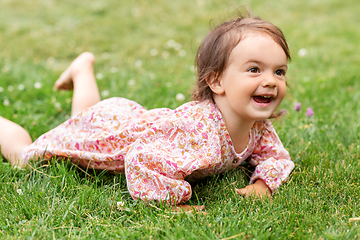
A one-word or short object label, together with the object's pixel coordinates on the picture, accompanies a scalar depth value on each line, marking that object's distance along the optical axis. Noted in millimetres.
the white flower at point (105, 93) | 3964
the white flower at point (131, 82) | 4293
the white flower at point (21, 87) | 3996
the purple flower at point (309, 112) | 3142
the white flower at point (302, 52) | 5269
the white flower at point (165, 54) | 5655
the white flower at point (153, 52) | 5698
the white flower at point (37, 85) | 4075
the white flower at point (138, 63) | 5230
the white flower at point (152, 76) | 4577
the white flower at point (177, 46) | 5900
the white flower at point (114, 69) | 4910
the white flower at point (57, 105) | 3641
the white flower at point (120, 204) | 2105
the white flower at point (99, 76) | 4539
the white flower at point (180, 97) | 3631
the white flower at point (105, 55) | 5577
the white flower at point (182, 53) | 5648
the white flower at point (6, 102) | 3633
